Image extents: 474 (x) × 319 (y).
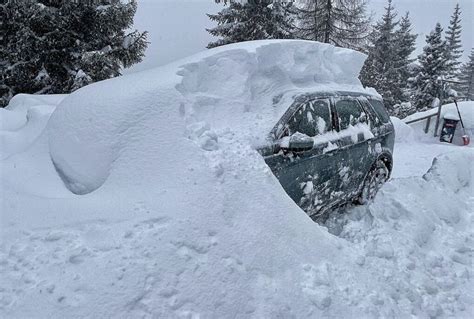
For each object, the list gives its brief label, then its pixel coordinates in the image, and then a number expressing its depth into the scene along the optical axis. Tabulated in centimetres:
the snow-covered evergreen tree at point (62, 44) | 1018
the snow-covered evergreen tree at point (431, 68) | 2466
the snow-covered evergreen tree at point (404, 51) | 2930
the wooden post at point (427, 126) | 1288
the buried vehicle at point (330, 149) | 368
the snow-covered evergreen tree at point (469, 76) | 4741
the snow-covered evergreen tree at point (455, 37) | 4130
